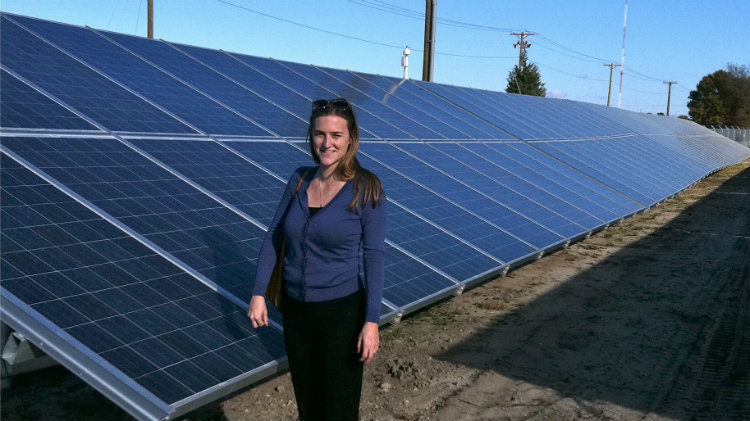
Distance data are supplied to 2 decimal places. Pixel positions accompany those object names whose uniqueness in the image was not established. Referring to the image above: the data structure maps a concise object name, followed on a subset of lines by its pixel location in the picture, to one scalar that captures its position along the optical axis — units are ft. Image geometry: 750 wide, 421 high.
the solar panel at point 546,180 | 38.48
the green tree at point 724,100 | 327.47
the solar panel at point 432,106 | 41.63
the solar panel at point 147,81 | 23.62
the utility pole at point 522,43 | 211.41
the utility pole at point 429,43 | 67.87
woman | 11.03
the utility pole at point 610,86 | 291.17
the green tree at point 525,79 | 195.72
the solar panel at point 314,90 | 33.02
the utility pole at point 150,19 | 100.17
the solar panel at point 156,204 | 15.84
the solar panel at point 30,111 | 17.47
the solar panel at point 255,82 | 29.52
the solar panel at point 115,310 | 11.57
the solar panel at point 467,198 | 29.01
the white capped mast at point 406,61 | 54.11
